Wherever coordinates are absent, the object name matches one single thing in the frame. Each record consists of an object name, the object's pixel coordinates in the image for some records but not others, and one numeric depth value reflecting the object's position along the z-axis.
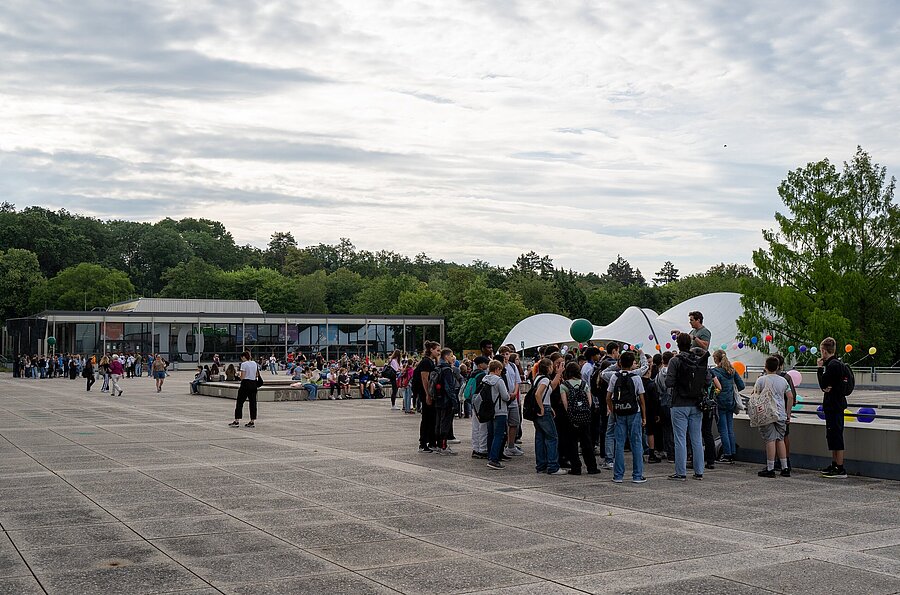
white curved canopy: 71.31
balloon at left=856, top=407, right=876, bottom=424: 12.72
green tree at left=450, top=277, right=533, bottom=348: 92.00
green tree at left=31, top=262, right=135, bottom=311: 97.06
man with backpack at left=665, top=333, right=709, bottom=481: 12.05
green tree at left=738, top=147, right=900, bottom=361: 51.50
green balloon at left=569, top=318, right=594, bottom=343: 40.00
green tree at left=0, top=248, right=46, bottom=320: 99.62
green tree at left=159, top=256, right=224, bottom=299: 119.44
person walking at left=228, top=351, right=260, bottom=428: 19.61
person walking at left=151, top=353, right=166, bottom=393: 35.84
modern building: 70.19
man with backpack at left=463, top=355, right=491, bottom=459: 14.23
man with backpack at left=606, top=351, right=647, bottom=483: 11.81
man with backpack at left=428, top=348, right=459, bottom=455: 14.56
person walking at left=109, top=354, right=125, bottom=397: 33.47
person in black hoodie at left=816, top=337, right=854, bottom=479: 11.88
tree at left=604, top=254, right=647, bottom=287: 197.41
